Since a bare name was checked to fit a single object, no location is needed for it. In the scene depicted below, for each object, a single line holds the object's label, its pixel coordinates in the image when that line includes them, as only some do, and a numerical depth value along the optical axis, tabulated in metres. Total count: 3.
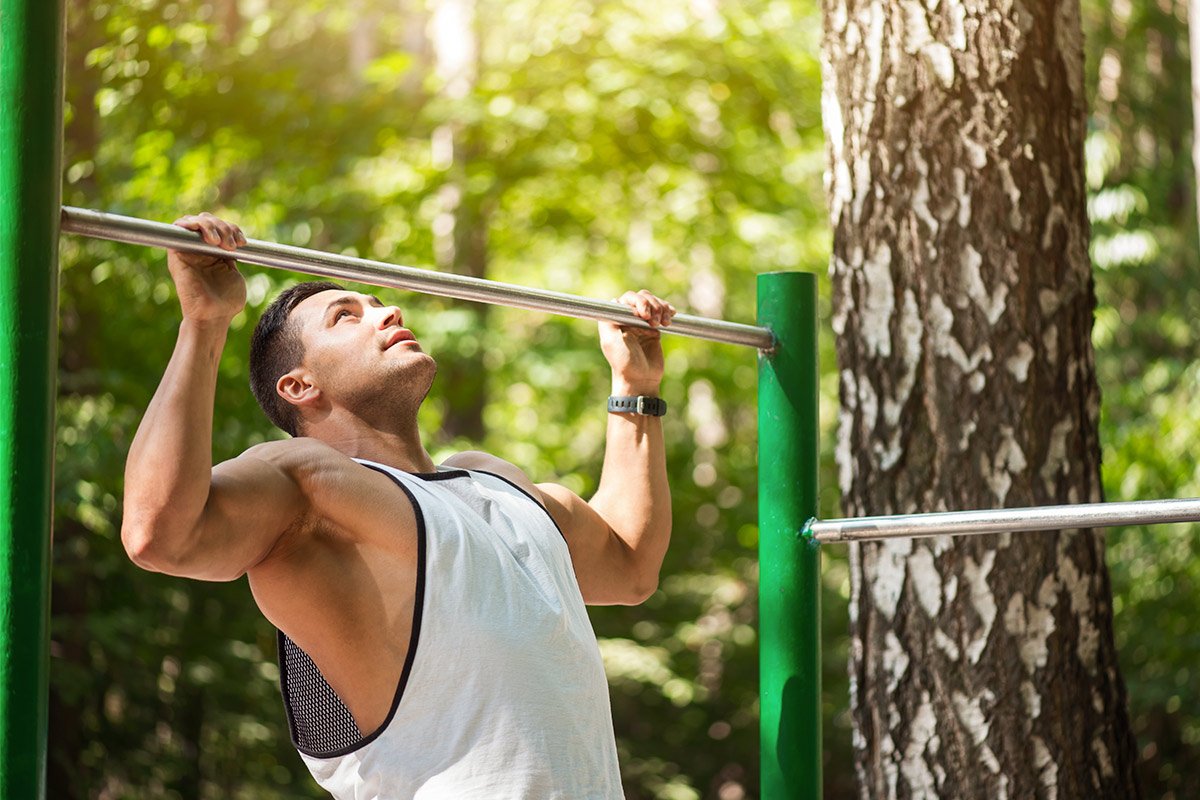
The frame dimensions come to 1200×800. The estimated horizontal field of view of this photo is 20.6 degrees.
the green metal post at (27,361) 3.15
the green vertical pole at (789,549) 3.67
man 3.30
